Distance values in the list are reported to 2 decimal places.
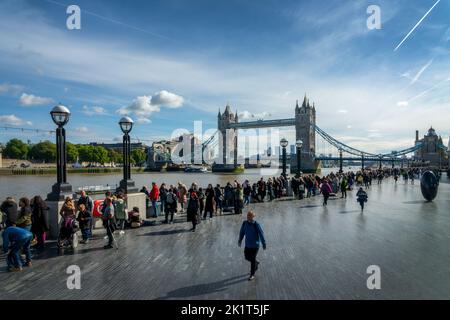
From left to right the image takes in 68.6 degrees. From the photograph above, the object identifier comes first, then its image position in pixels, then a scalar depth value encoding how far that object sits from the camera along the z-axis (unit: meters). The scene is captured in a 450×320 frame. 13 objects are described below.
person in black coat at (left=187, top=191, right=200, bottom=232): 11.44
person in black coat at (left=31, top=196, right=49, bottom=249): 8.71
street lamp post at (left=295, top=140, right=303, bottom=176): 23.34
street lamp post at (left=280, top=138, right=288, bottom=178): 22.78
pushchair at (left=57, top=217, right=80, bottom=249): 8.73
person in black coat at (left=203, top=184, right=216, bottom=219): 13.71
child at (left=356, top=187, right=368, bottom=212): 15.51
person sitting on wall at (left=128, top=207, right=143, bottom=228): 11.80
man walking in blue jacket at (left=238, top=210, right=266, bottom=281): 6.71
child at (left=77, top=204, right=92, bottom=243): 9.48
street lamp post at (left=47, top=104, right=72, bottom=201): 10.05
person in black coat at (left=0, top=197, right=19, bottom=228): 8.52
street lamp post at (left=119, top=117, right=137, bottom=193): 12.82
